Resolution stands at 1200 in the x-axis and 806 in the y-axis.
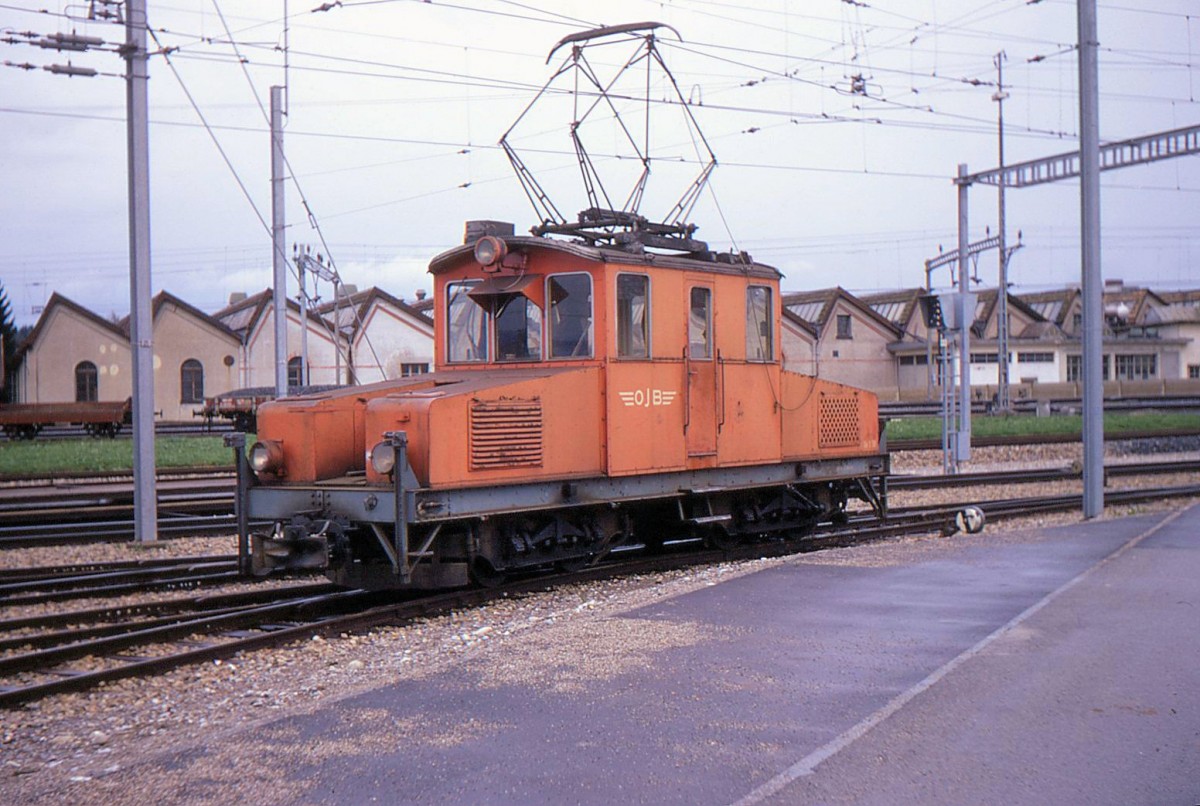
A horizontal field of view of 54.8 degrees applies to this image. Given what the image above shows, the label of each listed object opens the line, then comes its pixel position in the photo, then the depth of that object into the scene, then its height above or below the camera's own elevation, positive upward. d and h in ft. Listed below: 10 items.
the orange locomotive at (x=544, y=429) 30.60 -0.61
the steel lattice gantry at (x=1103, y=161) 73.82 +16.79
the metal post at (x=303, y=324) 86.50 +6.68
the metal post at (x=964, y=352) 85.51 +3.86
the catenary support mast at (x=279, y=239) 68.23 +10.12
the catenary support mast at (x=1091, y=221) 51.49 +7.93
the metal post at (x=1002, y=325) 130.11 +8.54
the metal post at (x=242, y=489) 32.99 -2.21
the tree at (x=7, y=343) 166.20 +11.38
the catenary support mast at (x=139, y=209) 46.80 +8.37
